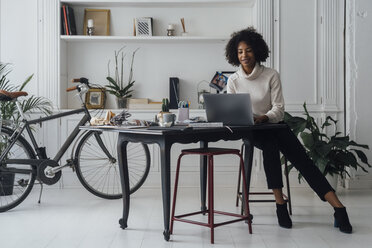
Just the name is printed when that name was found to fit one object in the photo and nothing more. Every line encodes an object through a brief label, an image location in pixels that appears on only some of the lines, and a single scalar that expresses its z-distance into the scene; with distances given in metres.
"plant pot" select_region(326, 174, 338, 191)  4.28
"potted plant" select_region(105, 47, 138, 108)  4.67
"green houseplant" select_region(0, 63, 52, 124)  4.11
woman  3.05
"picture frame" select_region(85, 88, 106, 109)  4.75
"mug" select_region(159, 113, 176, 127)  2.86
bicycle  3.66
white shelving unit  4.82
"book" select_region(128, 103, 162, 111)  4.65
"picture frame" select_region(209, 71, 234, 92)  4.62
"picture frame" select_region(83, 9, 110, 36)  4.76
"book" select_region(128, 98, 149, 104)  4.66
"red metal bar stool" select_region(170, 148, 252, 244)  2.71
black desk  2.63
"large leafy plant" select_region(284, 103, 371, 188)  4.05
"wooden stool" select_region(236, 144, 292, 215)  3.38
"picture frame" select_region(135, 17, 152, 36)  4.69
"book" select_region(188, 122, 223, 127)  2.75
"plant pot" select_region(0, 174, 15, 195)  3.84
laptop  2.82
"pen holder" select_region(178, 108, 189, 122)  3.07
